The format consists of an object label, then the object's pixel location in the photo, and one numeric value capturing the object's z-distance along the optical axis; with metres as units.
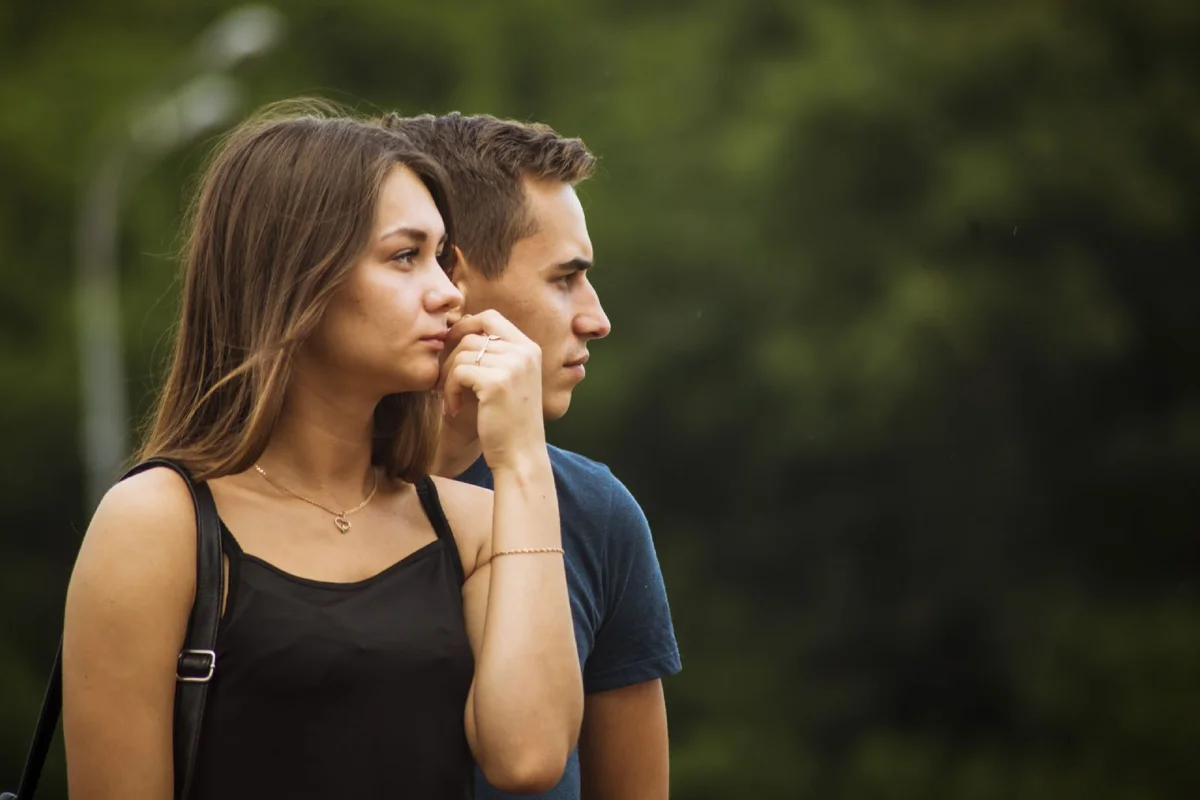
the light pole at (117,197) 17.80
